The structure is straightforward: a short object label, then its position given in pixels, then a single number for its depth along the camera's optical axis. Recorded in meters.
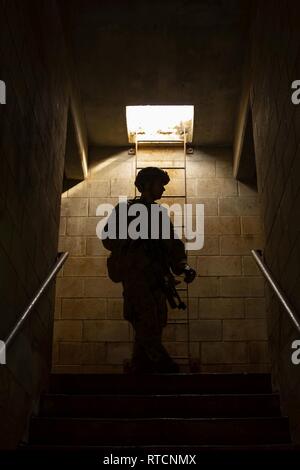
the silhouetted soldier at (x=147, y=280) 4.70
